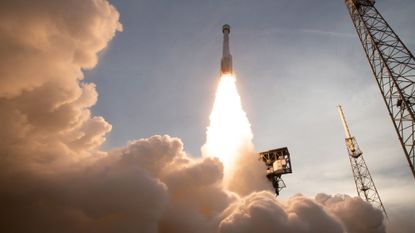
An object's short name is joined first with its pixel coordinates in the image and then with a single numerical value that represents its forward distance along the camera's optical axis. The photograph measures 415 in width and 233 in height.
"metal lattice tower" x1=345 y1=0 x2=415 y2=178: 30.38
